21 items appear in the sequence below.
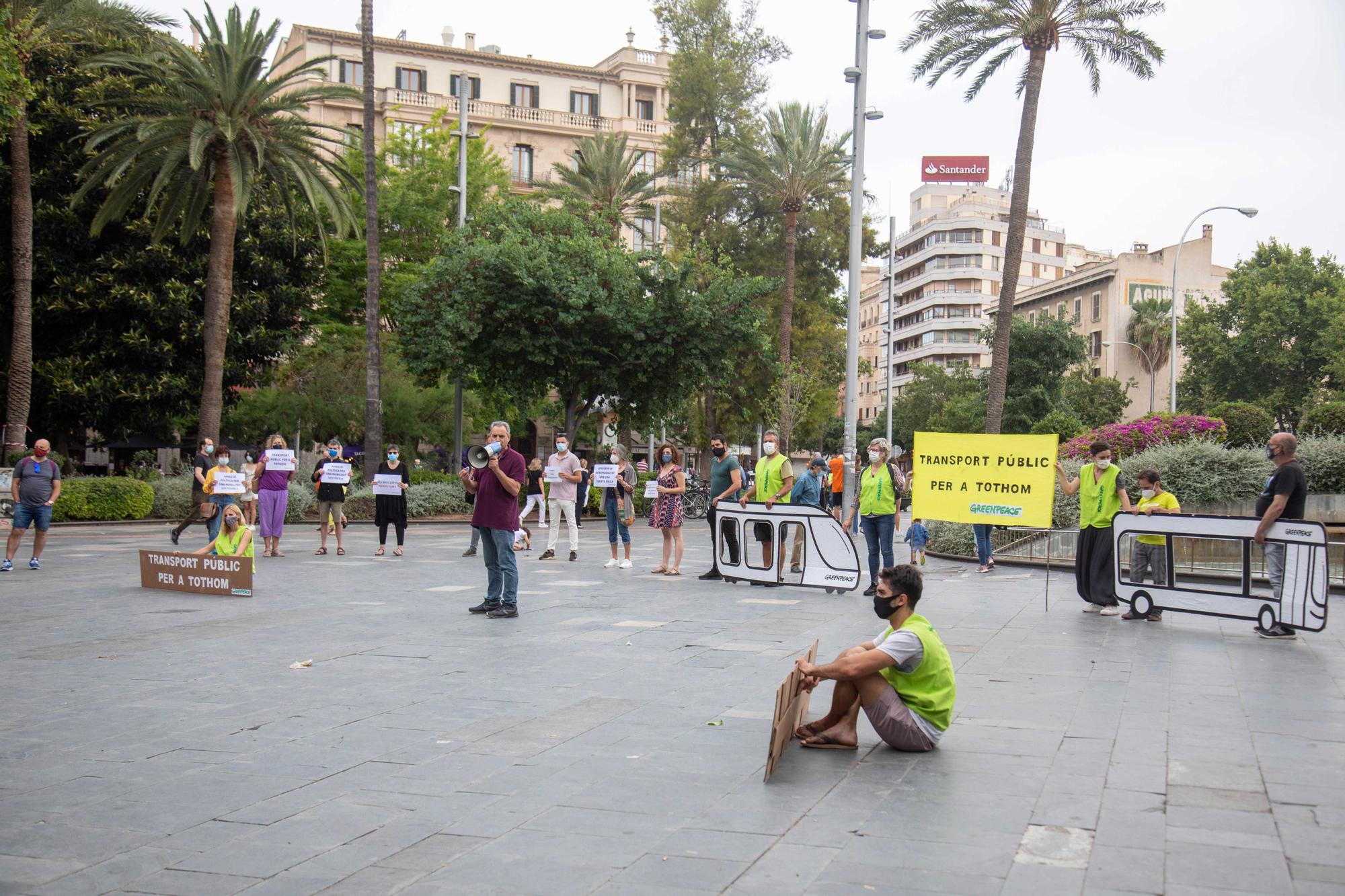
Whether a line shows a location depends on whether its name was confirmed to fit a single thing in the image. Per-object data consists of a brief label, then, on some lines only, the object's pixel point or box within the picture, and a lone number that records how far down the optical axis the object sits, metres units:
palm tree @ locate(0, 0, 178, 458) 24.80
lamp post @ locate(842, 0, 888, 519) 22.02
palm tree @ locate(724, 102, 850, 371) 39.31
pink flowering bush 22.91
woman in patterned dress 14.87
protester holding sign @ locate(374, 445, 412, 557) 17.44
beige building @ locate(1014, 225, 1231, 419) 71.12
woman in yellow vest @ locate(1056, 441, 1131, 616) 11.64
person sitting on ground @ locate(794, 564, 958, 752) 5.67
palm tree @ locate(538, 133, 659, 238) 42.41
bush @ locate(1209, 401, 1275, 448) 25.58
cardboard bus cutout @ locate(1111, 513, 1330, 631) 10.03
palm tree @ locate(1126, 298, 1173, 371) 68.31
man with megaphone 10.78
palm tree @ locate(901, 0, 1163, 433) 25.47
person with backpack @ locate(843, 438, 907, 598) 12.91
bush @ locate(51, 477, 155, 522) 24.61
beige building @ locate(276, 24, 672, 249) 55.25
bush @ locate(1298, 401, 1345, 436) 24.09
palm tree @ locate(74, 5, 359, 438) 25.22
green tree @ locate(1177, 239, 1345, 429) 57.06
